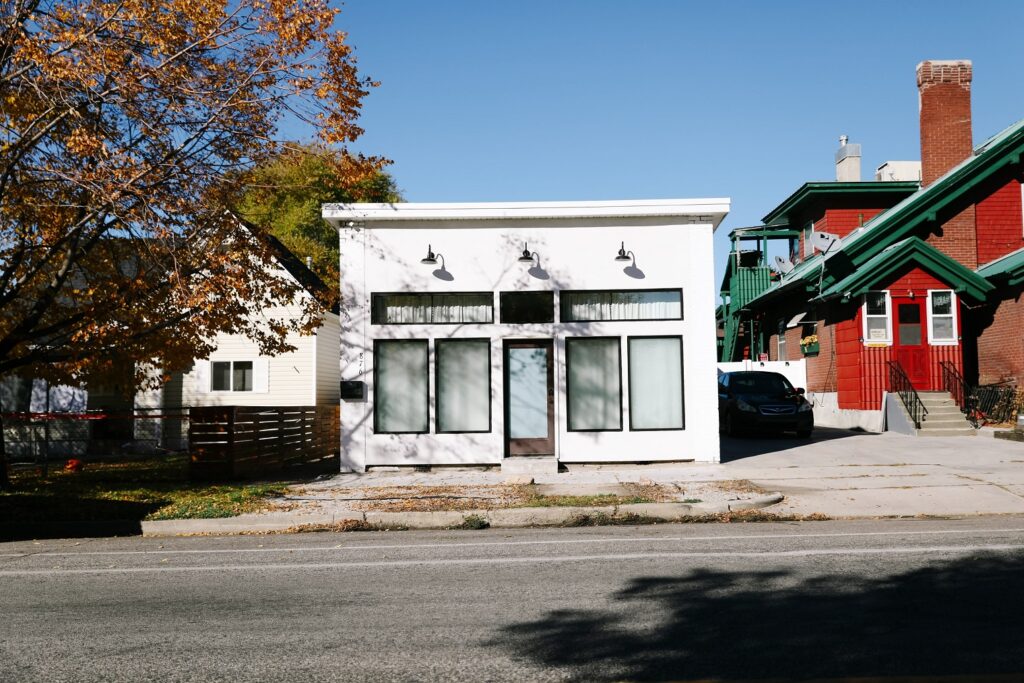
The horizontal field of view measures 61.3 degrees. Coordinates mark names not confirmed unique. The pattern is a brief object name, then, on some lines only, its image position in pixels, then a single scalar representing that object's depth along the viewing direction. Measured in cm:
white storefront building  1648
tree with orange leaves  1262
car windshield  2369
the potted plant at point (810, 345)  2809
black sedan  2200
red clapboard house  2384
